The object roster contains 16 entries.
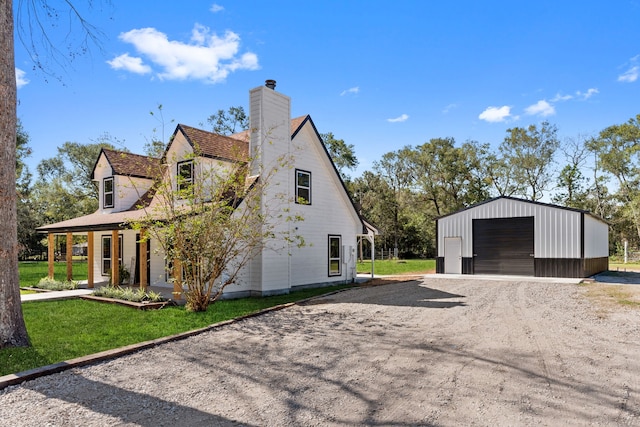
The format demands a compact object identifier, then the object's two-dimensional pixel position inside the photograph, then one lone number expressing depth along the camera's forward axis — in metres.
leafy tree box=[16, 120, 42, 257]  38.16
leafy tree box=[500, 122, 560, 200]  44.16
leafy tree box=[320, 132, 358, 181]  34.91
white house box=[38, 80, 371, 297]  13.44
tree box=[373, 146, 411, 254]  45.03
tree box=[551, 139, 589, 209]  45.56
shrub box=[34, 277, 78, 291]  14.67
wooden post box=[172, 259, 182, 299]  10.98
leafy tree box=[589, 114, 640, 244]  41.59
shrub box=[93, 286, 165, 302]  11.30
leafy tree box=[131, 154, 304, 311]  10.11
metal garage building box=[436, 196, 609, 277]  18.52
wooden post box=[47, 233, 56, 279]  16.16
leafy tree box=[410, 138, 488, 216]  44.34
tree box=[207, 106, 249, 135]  34.75
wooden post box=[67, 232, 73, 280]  16.03
